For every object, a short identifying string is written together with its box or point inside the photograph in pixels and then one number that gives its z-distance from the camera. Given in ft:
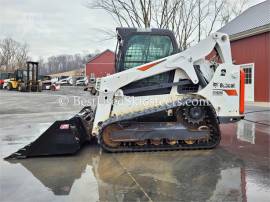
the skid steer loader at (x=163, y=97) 14.16
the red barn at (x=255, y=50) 35.71
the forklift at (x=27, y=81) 74.08
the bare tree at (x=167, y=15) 52.48
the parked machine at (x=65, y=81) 131.88
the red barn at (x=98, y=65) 151.31
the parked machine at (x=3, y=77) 93.25
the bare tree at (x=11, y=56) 171.72
